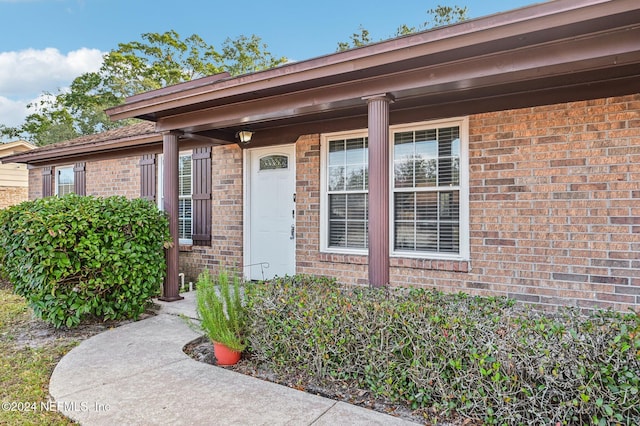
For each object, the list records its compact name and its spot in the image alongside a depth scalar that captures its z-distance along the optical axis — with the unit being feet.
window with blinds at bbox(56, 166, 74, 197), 29.84
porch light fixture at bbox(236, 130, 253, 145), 19.84
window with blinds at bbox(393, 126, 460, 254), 15.21
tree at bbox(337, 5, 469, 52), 53.67
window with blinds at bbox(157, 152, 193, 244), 23.27
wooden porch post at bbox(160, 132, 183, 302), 17.02
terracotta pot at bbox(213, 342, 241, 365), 10.60
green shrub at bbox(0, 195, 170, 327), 13.03
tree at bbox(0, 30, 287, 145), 68.08
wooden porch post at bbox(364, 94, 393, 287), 11.55
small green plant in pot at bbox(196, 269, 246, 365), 10.44
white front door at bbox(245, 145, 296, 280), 19.31
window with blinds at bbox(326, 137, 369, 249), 17.29
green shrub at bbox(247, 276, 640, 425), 6.51
